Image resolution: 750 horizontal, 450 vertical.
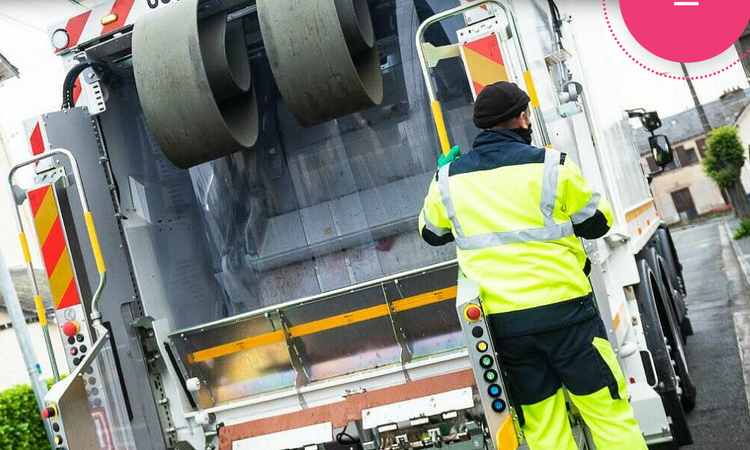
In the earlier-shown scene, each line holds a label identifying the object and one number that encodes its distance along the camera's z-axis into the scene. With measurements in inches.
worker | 119.0
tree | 1299.8
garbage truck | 142.4
